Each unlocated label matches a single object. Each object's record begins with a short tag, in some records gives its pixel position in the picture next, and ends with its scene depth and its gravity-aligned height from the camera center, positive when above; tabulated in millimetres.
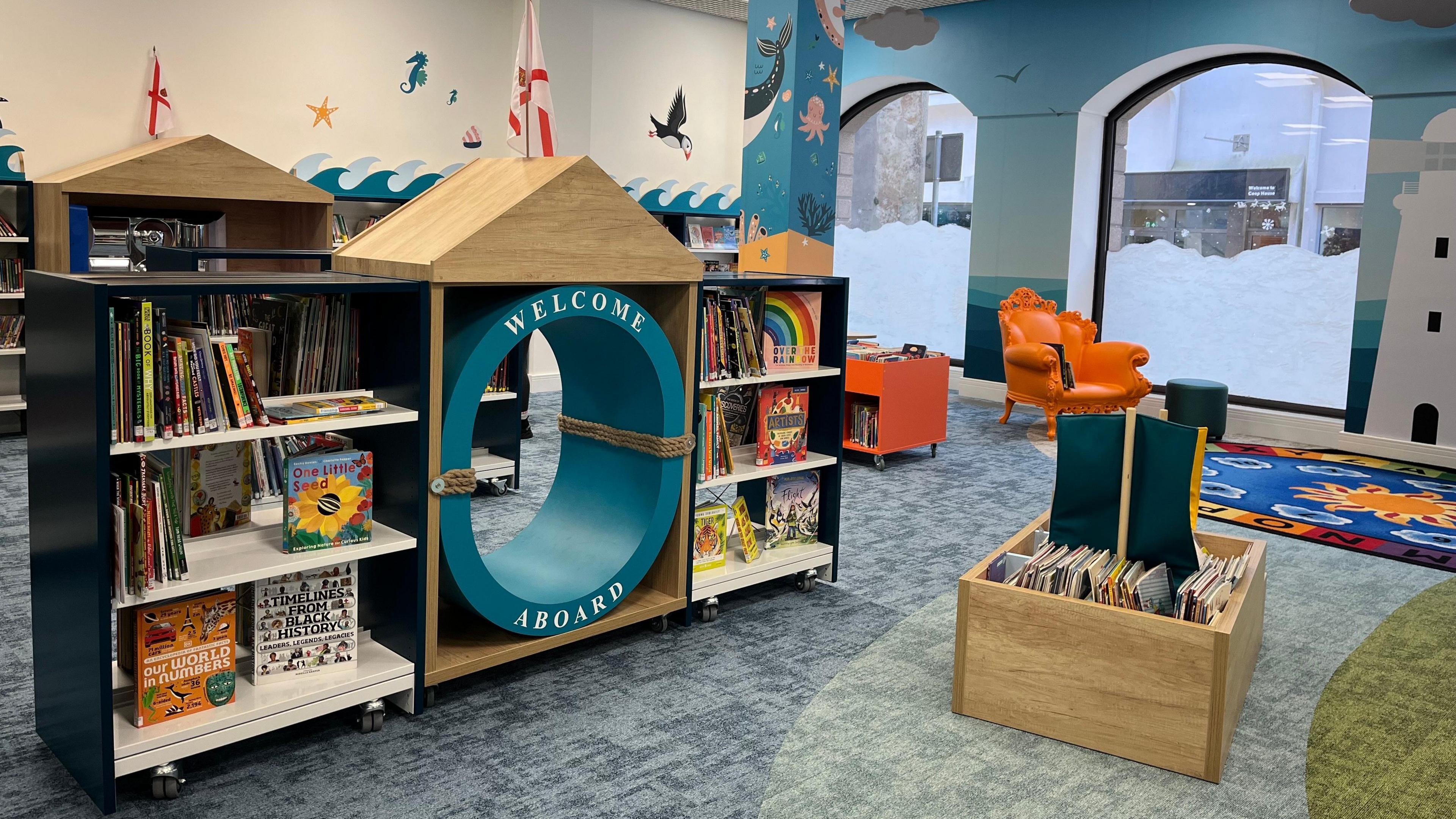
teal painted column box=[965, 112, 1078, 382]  9508 +590
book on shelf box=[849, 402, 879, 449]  6883 -943
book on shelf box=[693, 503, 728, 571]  3959 -982
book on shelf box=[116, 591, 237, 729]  2613 -999
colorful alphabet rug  5492 -1197
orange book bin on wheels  6816 -768
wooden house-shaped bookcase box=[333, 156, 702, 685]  3025 +29
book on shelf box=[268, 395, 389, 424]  2799 -407
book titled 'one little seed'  2840 -656
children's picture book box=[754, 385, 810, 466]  4156 -584
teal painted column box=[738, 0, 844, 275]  6695 +906
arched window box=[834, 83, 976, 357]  11109 +705
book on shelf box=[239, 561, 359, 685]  2857 -992
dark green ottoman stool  7820 -823
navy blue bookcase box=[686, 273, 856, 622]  4113 -745
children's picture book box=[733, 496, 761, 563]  4191 -1010
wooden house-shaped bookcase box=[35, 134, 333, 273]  6711 +373
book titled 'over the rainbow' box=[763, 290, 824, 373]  4289 -219
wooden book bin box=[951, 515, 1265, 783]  2887 -1087
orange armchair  7926 -581
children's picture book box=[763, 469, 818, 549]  4332 -948
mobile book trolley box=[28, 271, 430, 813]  2467 -774
